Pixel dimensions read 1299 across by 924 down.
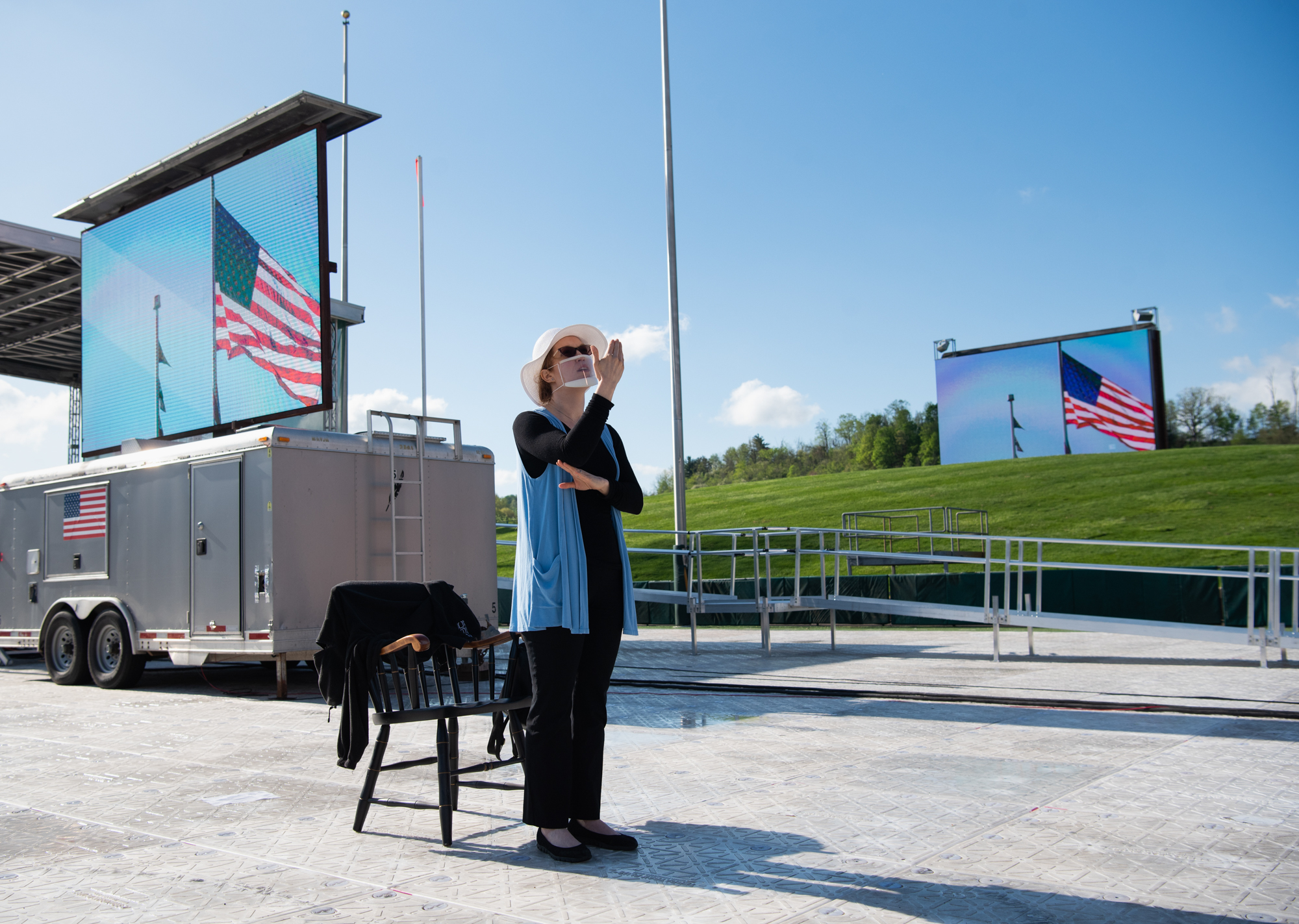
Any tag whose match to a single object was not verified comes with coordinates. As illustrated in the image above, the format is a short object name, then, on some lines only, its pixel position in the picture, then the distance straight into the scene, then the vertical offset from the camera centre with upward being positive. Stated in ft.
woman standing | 13.11 -0.68
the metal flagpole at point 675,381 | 72.54 +11.08
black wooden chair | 14.25 -2.45
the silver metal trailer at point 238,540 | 32.96 +0.06
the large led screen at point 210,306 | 47.52 +12.36
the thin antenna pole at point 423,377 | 65.41 +10.65
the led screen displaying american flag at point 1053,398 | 174.09 +23.06
